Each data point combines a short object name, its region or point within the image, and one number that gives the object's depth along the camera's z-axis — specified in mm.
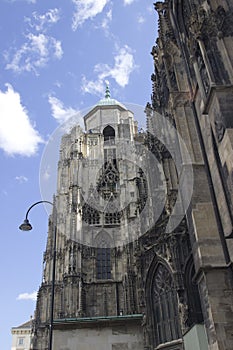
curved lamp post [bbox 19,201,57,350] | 12359
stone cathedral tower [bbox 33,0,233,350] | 9883
